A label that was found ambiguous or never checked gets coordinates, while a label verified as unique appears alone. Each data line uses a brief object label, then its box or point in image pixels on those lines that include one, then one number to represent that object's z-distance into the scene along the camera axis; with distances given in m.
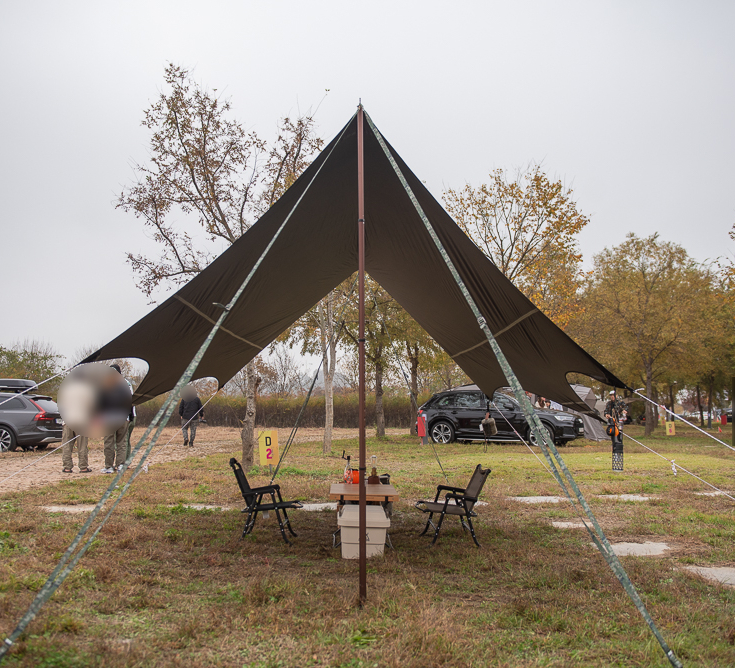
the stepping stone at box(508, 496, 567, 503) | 7.81
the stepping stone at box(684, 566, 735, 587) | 4.35
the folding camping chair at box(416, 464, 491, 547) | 5.52
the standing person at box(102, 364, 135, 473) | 9.61
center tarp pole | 3.81
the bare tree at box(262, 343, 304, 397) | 40.19
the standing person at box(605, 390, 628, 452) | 10.07
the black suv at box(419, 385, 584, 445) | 16.98
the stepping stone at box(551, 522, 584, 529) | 6.21
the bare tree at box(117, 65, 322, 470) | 10.39
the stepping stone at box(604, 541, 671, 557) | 5.12
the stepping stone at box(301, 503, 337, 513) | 7.18
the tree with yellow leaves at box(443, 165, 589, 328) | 17.45
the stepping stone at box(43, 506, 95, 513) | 6.55
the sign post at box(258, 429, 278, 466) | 8.45
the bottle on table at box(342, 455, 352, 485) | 6.41
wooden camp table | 5.19
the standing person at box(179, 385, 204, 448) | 16.23
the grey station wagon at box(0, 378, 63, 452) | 12.55
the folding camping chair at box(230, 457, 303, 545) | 5.52
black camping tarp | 4.84
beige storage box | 4.91
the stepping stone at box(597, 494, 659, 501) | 7.96
